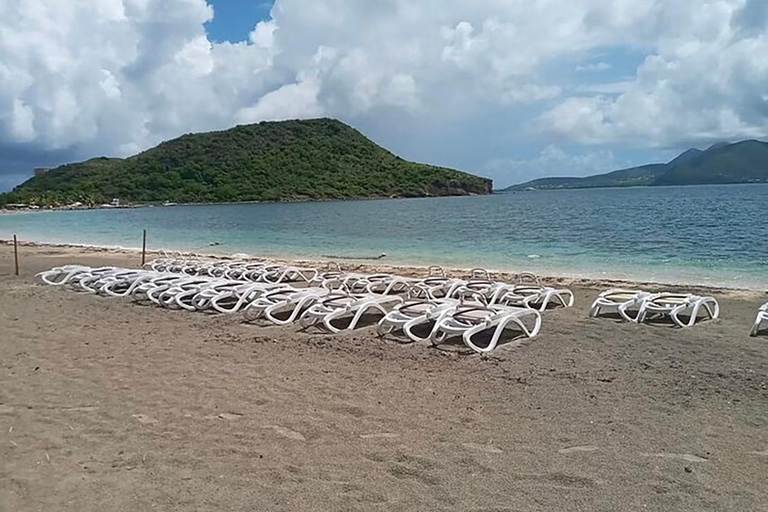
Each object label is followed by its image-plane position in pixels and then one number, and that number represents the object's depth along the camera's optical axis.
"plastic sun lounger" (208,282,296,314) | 8.51
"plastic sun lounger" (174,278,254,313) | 8.73
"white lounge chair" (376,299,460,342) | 6.82
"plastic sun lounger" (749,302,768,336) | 6.79
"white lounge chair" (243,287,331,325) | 7.92
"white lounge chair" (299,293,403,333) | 7.42
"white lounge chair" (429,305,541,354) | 6.30
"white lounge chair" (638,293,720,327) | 7.54
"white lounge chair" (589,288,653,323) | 7.92
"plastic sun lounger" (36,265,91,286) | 11.72
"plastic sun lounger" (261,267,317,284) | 11.90
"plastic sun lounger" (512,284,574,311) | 8.64
